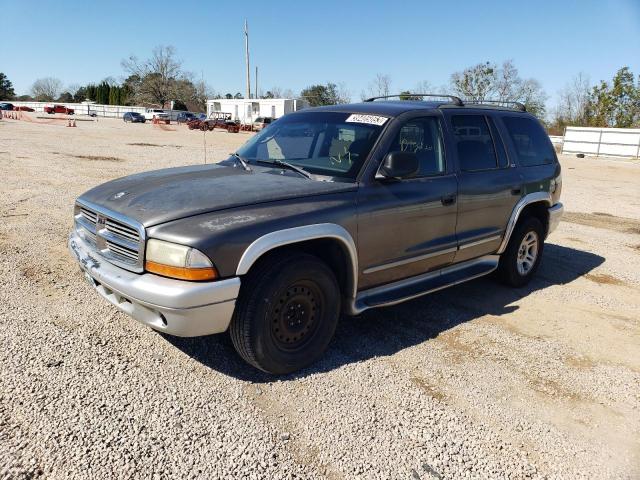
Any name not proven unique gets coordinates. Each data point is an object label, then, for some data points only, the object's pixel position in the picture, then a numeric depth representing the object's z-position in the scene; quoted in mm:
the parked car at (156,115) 58050
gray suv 3039
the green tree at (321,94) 78938
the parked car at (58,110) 68562
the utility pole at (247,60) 69062
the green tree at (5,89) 99438
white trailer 58844
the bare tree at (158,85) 94875
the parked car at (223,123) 45844
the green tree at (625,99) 42062
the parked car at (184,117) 58125
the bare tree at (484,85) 55181
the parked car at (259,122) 52138
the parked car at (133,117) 56594
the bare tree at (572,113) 46969
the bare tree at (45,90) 122638
